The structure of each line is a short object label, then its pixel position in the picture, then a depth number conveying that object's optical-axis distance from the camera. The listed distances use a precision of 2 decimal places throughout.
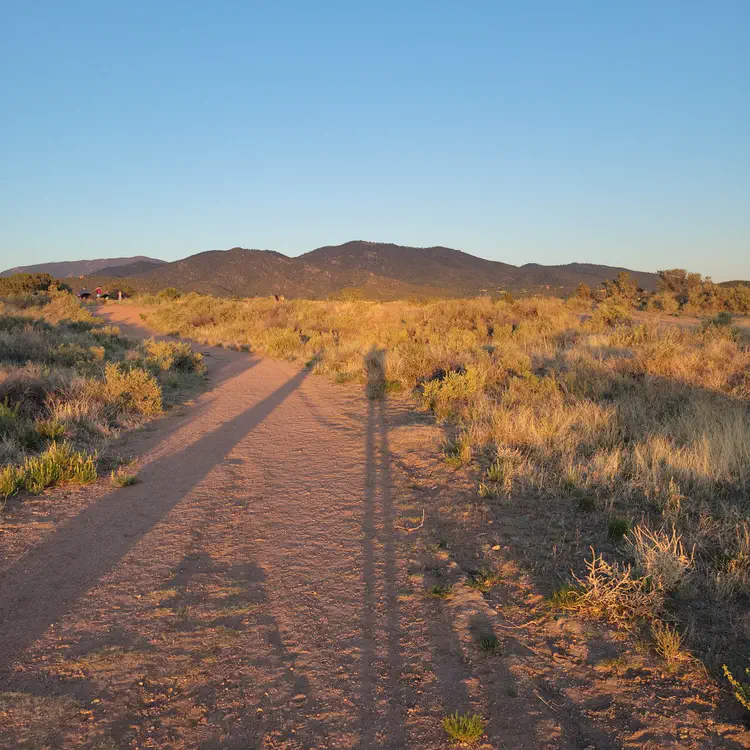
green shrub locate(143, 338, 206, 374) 12.96
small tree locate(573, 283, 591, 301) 37.71
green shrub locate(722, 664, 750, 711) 2.49
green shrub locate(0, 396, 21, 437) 6.55
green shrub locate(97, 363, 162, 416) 8.67
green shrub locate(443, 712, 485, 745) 2.42
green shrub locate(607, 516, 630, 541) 4.41
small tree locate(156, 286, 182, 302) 42.28
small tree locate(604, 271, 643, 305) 34.73
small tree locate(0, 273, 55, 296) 41.69
